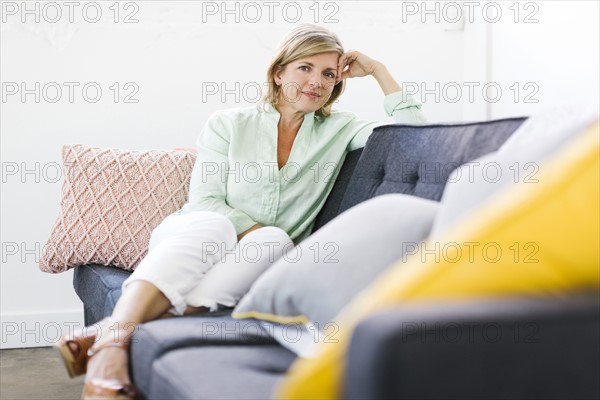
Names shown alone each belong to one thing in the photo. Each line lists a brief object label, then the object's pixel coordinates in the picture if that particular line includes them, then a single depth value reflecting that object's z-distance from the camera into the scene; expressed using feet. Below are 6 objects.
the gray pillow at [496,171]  7.46
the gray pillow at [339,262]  7.78
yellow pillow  5.27
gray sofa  4.62
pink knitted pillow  11.13
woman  9.57
